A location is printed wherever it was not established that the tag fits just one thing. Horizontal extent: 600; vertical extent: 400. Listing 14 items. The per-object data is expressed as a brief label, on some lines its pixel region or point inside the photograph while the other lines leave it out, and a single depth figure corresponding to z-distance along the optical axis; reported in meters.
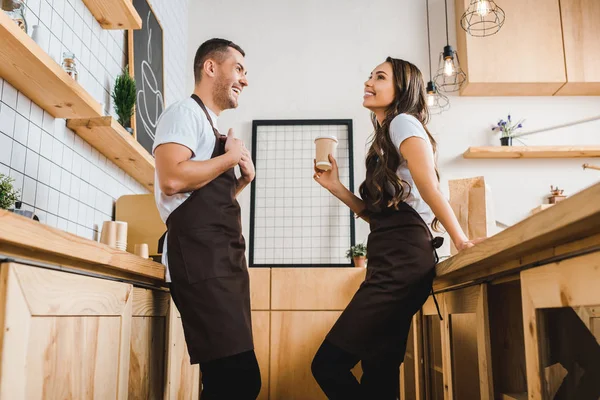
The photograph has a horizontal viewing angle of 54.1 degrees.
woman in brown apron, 1.65
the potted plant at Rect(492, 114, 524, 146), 4.13
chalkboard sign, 3.21
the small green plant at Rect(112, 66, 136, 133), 2.84
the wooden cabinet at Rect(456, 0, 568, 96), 4.09
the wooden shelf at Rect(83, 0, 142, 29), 2.60
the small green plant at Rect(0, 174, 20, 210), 1.78
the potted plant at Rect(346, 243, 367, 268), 3.75
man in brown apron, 1.55
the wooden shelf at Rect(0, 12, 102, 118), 1.75
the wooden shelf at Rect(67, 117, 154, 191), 2.47
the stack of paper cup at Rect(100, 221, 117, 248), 2.50
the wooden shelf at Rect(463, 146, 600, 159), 4.06
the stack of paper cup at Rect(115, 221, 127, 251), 2.51
